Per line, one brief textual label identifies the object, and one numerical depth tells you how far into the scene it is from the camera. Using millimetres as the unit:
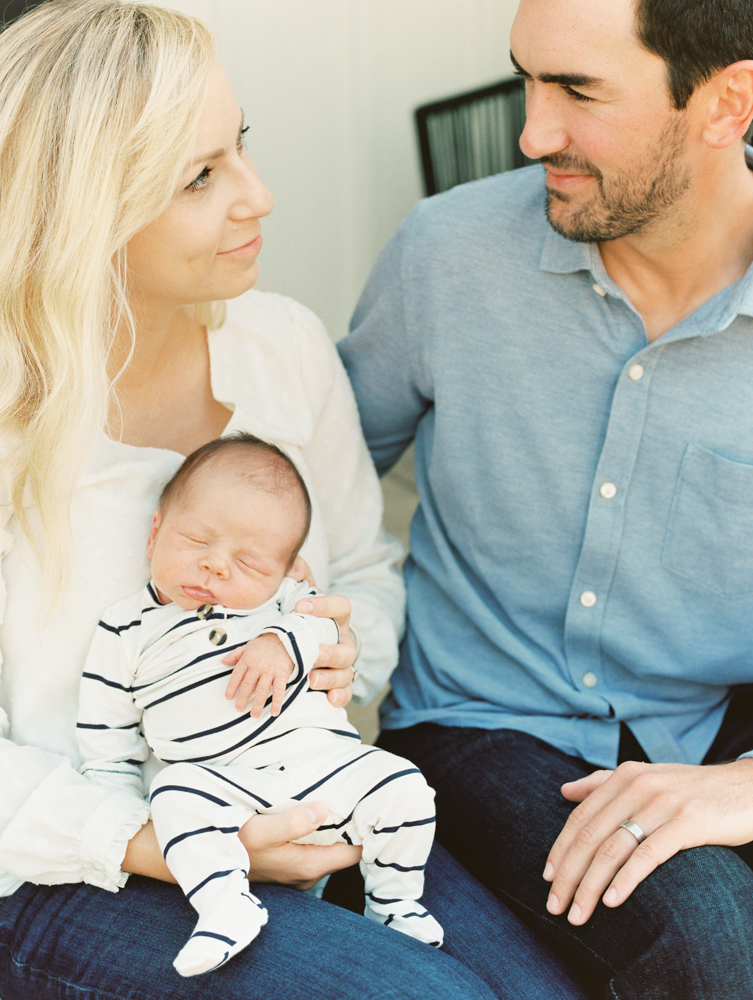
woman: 1139
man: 1275
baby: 1189
